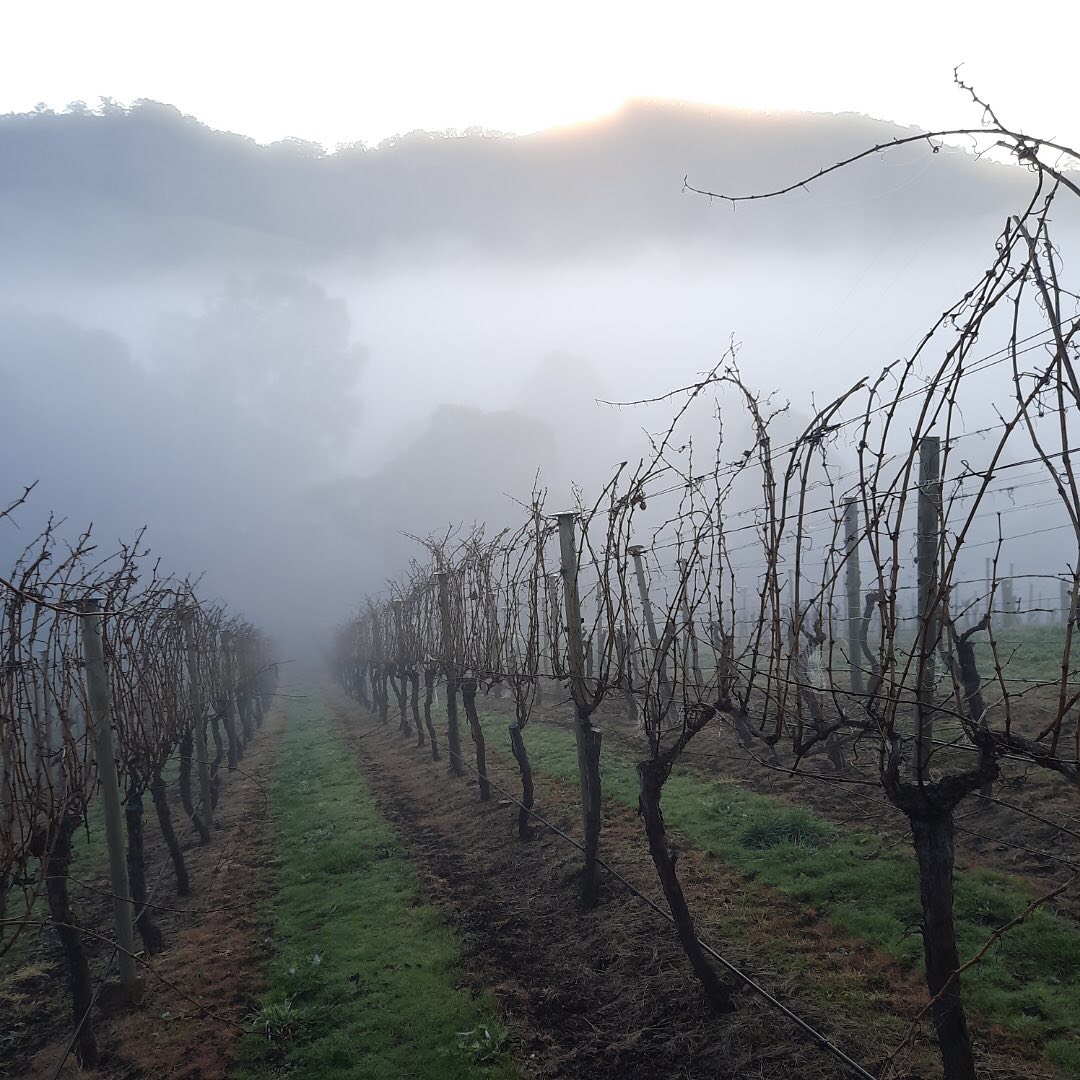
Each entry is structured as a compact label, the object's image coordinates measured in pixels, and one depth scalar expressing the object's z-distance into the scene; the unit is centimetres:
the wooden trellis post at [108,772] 576
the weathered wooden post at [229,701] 1684
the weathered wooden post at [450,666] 1241
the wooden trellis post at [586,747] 639
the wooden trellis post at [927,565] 280
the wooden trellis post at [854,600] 933
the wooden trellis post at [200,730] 1115
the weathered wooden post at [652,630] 495
